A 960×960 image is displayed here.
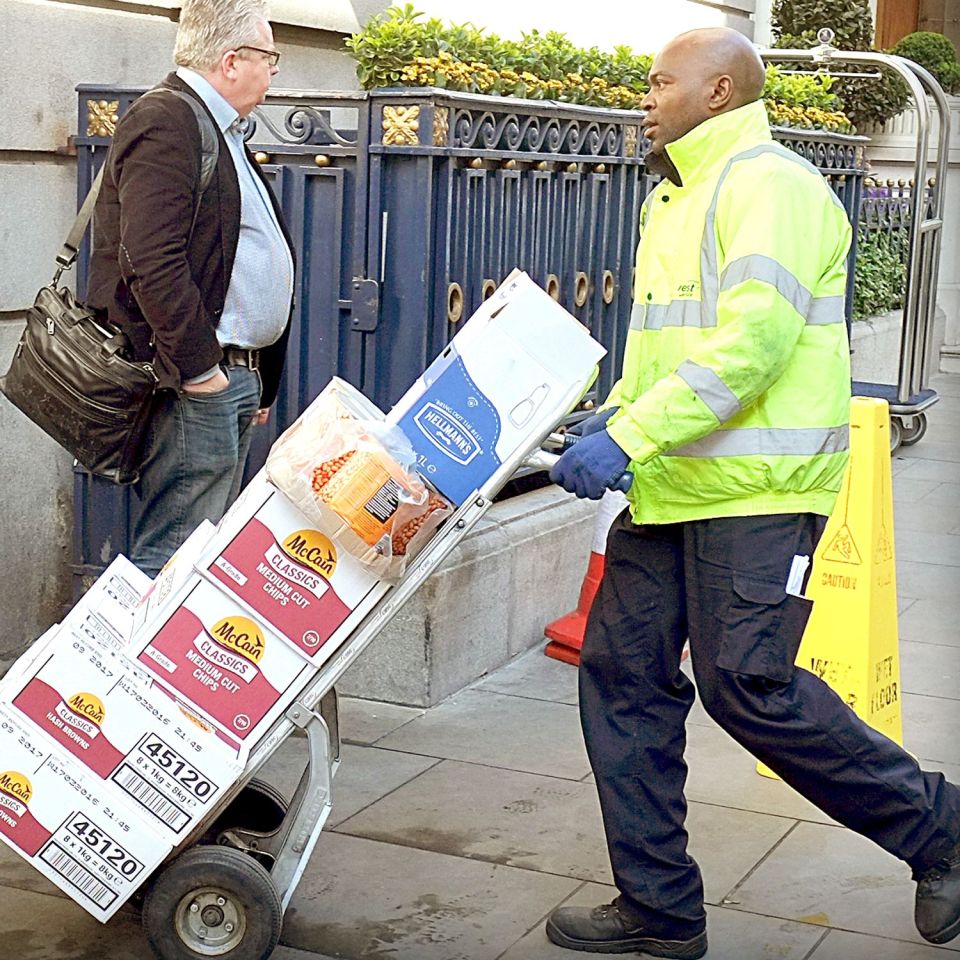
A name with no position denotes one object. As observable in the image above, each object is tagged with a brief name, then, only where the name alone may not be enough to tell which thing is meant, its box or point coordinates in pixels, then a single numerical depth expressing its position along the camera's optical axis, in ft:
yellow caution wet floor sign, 15.40
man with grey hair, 13.00
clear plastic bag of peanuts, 10.38
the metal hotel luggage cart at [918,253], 29.37
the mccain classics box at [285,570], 10.80
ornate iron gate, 16.92
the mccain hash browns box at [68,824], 11.01
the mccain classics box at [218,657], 10.91
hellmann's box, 10.54
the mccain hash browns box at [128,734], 10.98
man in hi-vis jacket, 10.75
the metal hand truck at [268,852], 10.95
